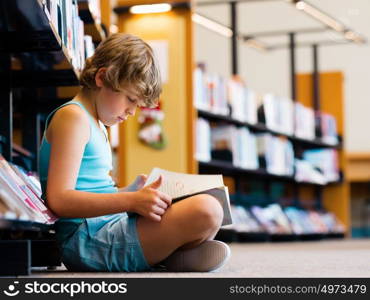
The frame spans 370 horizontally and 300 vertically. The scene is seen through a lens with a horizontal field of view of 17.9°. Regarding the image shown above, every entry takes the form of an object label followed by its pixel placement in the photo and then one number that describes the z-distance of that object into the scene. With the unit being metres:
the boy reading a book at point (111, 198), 2.80
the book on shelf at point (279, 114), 10.13
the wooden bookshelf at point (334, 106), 12.62
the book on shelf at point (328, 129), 12.14
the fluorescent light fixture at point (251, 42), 12.66
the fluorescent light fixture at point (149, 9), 7.56
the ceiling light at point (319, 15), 9.49
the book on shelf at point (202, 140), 8.19
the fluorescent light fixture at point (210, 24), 10.55
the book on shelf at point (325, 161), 11.85
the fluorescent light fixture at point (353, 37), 11.27
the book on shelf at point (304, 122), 11.34
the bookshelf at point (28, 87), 2.52
